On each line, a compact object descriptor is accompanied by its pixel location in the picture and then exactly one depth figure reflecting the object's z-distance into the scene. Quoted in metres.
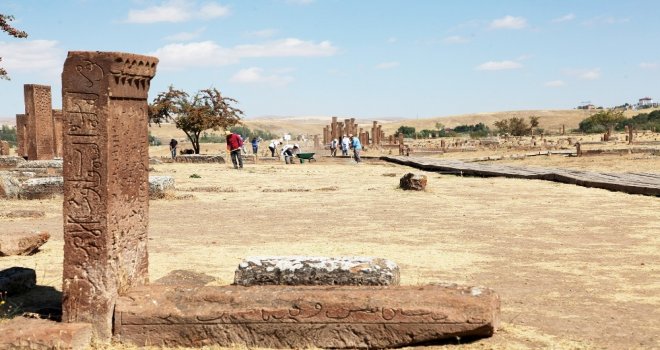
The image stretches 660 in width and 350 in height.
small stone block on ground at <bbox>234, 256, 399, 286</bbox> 6.50
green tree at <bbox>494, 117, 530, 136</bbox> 70.19
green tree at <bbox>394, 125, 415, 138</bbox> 100.62
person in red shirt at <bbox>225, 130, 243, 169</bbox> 28.10
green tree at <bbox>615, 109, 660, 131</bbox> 79.66
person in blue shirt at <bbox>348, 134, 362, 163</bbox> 35.25
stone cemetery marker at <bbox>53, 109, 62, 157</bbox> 33.49
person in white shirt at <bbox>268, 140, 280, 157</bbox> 42.89
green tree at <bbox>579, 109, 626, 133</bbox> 76.64
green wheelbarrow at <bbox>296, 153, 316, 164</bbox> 36.30
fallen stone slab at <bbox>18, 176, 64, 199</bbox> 16.88
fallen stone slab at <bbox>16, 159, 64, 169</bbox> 25.43
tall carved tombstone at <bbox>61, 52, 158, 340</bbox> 6.00
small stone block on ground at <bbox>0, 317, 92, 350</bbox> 5.58
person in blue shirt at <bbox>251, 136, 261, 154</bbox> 42.77
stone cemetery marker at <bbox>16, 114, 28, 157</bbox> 34.38
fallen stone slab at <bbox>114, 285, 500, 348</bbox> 5.73
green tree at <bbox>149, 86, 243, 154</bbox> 41.34
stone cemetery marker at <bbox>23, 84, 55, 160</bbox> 28.22
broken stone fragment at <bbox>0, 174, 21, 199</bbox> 16.75
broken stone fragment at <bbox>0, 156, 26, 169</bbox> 27.92
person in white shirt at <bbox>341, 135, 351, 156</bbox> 42.62
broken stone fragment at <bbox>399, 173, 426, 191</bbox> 19.03
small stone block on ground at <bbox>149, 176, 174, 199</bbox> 17.02
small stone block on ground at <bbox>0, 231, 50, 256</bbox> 9.55
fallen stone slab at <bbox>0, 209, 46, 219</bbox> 13.76
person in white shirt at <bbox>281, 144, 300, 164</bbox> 36.12
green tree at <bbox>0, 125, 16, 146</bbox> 89.03
